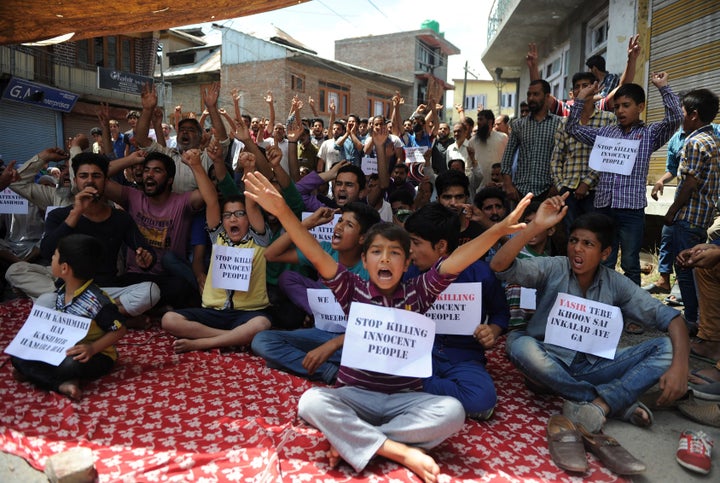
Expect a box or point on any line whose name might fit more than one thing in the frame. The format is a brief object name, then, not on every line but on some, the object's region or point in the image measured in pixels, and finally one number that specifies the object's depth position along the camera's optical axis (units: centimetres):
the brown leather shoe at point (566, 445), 224
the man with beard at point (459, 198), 406
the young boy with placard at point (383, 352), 224
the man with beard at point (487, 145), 685
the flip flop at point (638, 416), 271
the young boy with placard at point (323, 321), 330
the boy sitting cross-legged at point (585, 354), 268
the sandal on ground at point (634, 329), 425
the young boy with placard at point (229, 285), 374
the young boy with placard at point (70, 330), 297
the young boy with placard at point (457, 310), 283
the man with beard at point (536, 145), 491
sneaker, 232
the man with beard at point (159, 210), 465
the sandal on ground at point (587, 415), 256
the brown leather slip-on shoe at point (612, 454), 221
